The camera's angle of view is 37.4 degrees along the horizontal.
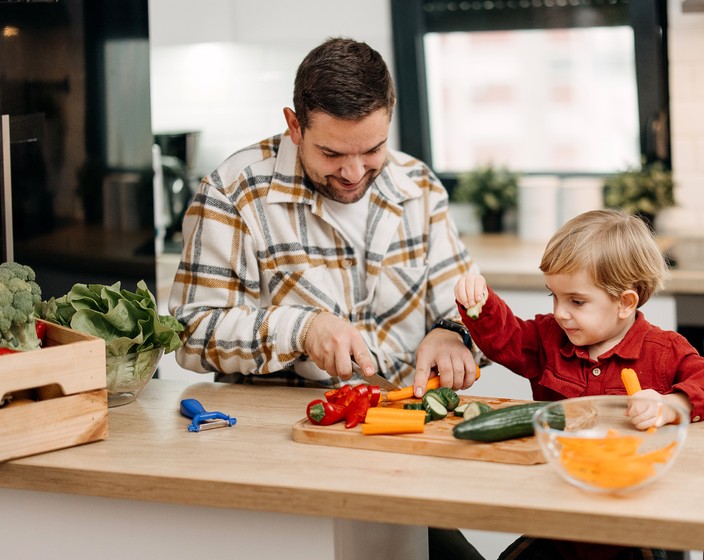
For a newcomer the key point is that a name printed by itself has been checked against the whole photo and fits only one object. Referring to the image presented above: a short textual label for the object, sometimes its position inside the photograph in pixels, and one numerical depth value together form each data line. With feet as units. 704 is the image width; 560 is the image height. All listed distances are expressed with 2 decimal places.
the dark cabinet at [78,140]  7.63
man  7.07
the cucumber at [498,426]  5.60
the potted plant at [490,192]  13.99
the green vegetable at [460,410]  6.15
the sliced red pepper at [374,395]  6.34
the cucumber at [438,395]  6.26
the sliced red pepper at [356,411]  6.06
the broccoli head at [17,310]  6.08
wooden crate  5.79
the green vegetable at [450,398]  6.28
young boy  6.36
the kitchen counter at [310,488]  4.91
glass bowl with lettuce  6.68
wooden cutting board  5.54
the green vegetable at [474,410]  6.04
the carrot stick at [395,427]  5.85
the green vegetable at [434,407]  6.11
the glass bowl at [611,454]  4.93
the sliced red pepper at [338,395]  6.25
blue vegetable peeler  6.31
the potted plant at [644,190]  12.80
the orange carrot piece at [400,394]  6.57
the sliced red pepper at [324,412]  6.07
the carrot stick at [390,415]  5.88
